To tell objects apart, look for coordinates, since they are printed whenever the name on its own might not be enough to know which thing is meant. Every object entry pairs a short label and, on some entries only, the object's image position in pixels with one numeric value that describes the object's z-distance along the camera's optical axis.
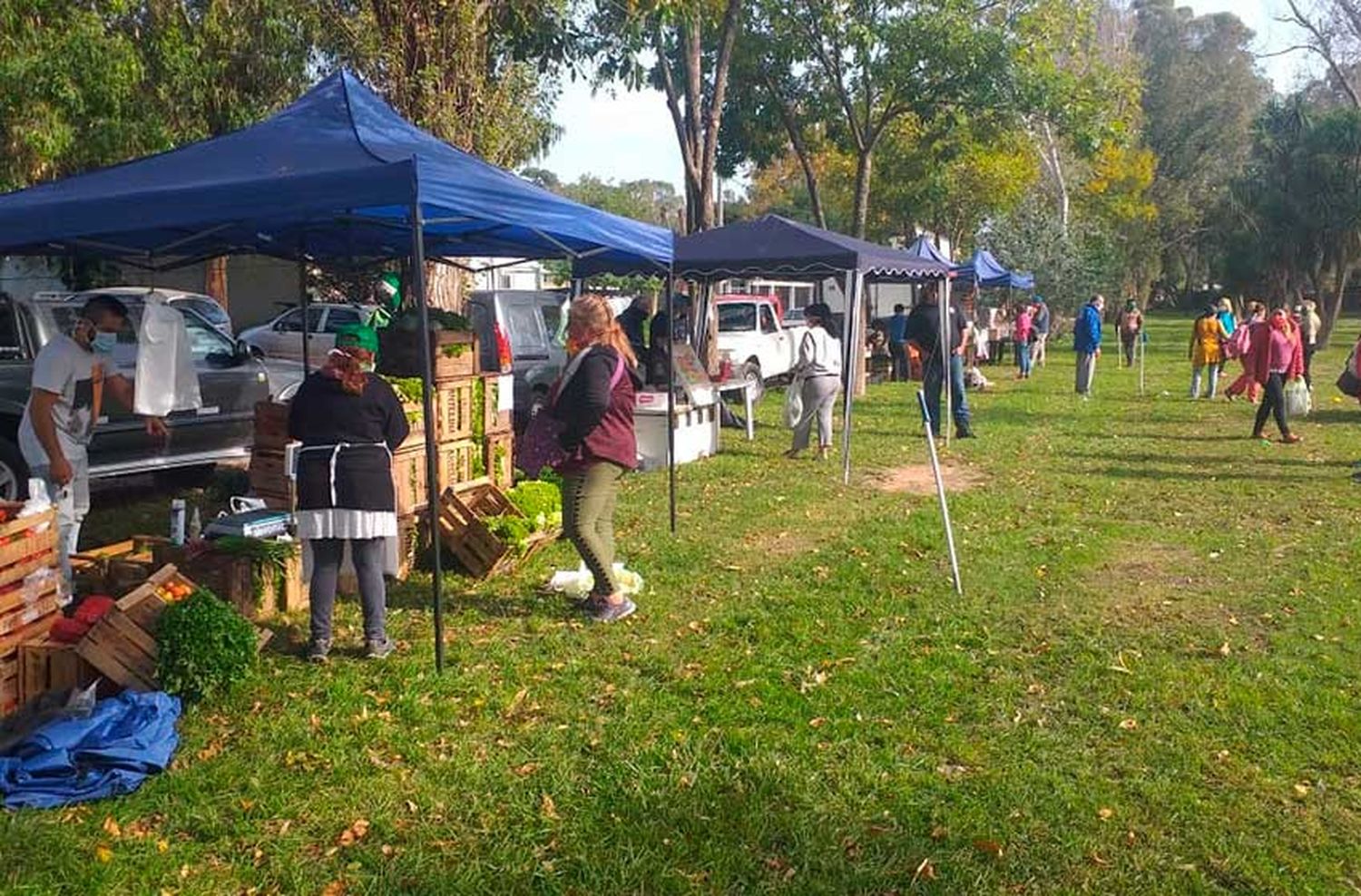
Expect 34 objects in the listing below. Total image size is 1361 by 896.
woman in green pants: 5.63
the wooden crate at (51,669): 4.61
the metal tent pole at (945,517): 6.44
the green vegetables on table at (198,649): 4.66
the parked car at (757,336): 18.78
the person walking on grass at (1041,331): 24.81
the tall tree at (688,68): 14.74
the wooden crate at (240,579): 5.81
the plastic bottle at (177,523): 6.23
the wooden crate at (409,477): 6.93
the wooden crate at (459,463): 7.46
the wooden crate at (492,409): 8.02
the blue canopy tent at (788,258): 10.94
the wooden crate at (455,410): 7.41
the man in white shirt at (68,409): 5.70
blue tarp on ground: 3.96
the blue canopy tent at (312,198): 5.02
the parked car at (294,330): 18.08
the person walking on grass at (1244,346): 15.60
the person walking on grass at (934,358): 12.66
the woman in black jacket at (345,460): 5.09
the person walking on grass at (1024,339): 23.52
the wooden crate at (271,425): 6.96
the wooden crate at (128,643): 4.63
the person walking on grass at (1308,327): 16.05
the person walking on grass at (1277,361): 12.26
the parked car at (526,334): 13.59
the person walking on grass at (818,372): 11.17
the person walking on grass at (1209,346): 17.41
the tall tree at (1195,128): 51.75
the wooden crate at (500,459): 8.08
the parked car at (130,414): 8.04
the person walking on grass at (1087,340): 18.06
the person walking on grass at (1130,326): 23.58
